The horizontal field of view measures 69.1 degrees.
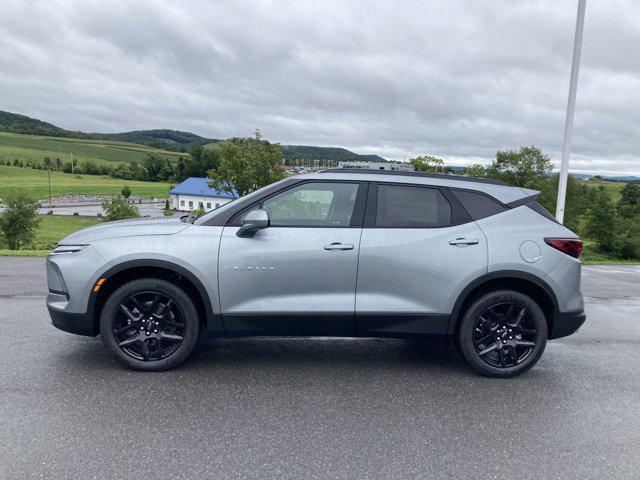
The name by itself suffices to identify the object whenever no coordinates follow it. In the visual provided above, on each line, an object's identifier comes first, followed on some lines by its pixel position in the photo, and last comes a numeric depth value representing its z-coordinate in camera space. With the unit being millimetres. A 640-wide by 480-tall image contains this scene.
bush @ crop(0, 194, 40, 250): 48000
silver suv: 3811
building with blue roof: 87125
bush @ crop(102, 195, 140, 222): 58250
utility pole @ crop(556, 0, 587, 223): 10727
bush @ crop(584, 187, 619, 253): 42562
